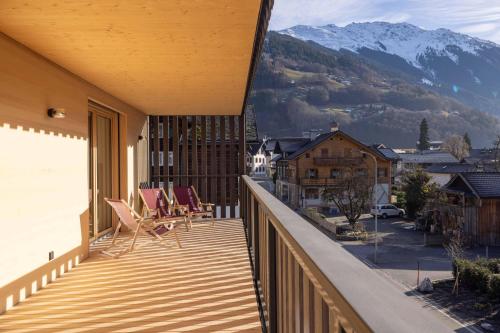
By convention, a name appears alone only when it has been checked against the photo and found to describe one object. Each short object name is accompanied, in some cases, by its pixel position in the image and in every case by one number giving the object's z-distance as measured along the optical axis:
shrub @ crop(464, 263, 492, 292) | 15.69
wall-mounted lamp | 4.23
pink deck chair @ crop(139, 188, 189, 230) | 6.10
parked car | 31.62
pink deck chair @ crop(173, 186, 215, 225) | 7.55
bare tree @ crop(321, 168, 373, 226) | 27.72
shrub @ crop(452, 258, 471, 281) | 15.75
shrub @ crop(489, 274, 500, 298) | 14.49
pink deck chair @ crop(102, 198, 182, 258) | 5.26
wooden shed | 22.22
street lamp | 19.32
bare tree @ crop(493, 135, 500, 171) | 40.17
